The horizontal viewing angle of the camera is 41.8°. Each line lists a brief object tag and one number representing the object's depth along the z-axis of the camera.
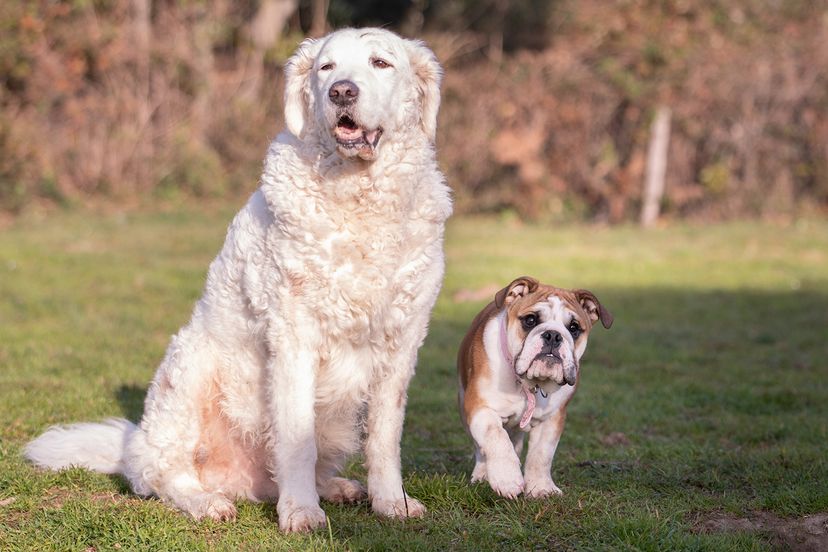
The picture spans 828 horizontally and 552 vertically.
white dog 4.23
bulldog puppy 4.50
